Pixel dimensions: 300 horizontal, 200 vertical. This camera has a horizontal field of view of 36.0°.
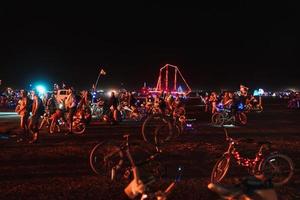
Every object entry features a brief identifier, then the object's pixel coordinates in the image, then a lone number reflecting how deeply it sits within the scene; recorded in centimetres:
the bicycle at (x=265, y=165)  963
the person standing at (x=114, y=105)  2373
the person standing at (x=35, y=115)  1609
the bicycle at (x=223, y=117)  2364
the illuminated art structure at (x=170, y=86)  4889
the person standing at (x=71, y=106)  1920
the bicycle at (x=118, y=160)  881
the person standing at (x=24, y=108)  1680
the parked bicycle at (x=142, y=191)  555
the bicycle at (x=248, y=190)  489
